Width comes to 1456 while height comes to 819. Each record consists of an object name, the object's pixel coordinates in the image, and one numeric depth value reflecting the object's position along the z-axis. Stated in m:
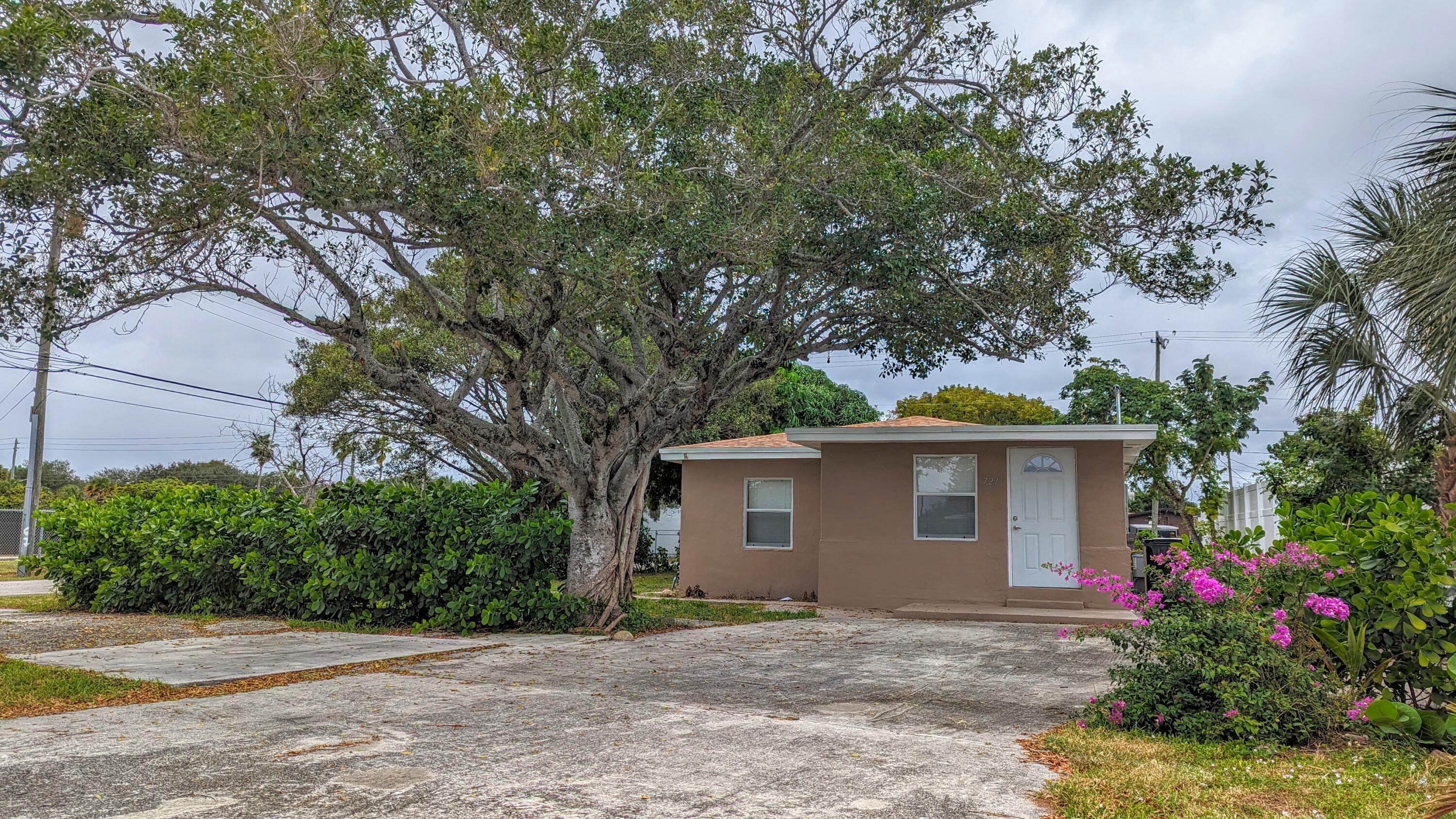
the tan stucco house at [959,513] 12.98
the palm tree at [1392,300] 5.28
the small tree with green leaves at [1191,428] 25.44
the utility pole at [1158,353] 33.28
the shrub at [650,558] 24.69
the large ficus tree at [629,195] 7.07
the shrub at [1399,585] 4.78
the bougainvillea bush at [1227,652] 4.89
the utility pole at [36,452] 20.39
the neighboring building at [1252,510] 22.61
